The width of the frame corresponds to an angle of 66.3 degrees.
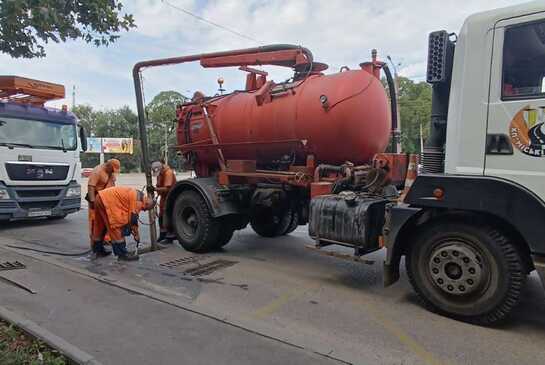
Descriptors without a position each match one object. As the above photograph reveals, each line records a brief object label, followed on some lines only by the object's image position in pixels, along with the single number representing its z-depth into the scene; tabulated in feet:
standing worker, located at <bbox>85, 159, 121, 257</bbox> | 19.90
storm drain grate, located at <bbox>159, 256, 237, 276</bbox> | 17.47
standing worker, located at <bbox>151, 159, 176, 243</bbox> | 22.76
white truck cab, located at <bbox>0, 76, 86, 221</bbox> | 27.20
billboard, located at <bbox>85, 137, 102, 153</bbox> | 152.74
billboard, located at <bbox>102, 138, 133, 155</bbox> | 154.40
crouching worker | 18.42
